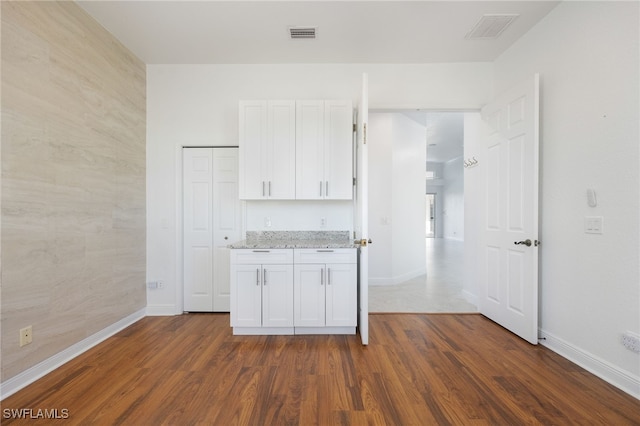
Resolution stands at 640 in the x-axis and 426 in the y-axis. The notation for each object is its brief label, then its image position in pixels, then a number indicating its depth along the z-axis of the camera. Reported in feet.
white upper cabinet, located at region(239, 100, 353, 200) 9.78
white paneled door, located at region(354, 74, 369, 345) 8.14
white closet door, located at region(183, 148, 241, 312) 10.98
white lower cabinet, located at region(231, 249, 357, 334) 8.91
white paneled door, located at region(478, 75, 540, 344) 8.21
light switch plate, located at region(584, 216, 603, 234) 6.73
